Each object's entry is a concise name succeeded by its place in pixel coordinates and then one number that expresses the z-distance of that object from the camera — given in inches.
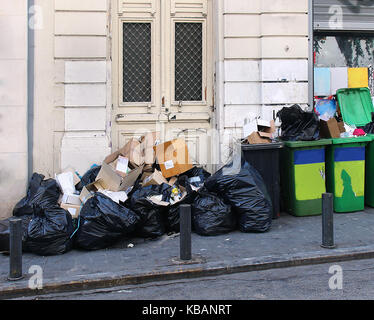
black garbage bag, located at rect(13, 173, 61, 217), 238.9
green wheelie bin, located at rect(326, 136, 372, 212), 269.1
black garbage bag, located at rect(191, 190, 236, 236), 232.5
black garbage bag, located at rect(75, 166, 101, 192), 263.9
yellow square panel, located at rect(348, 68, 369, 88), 336.8
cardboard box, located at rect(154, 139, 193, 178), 267.1
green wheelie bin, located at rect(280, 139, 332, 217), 264.5
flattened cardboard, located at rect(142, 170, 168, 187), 252.7
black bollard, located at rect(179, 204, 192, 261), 189.8
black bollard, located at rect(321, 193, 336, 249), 202.2
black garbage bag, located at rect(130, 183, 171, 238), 226.2
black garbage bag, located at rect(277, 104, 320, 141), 265.0
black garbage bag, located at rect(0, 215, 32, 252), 206.1
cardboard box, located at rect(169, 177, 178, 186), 265.3
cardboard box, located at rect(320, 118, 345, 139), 272.4
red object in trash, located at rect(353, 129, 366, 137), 278.5
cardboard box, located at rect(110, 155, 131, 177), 262.5
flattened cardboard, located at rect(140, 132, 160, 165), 273.9
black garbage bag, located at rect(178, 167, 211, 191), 265.0
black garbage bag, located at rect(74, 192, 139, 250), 209.9
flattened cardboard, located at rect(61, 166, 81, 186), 268.7
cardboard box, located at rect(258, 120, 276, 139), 279.7
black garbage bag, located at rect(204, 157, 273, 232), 235.1
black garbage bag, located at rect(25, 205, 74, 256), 203.8
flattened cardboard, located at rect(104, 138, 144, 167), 271.3
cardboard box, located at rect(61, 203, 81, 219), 241.9
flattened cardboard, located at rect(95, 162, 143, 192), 252.7
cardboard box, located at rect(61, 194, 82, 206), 246.7
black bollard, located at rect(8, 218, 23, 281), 173.5
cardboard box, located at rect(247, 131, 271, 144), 267.4
